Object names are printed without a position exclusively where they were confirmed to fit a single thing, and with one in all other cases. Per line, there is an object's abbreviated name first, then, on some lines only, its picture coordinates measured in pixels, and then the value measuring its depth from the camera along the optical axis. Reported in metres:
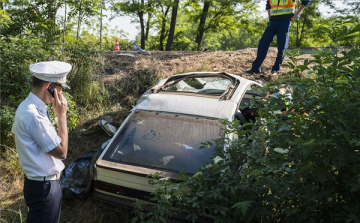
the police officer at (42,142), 2.47
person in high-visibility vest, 6.59
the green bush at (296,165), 2.24
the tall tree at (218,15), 20.50
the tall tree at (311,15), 21.72
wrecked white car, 3.45
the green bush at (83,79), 6.52
